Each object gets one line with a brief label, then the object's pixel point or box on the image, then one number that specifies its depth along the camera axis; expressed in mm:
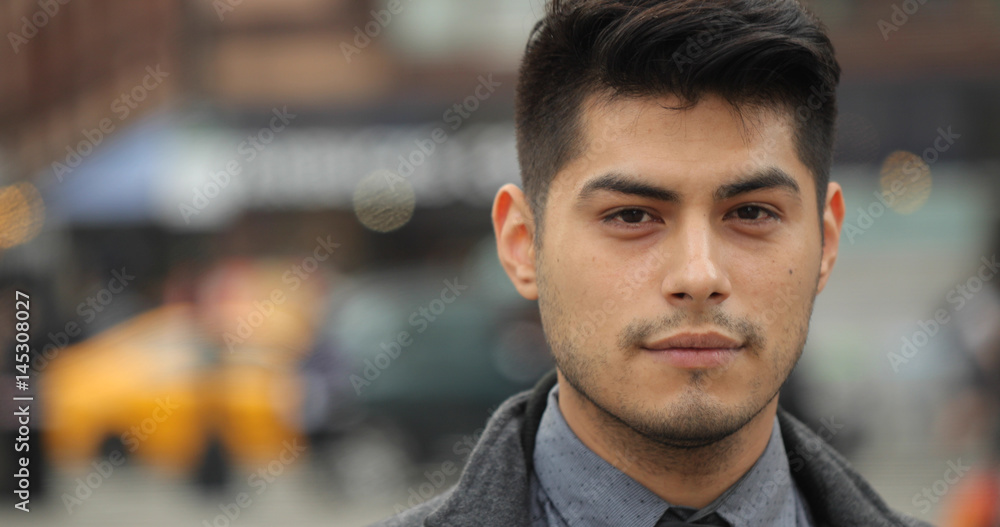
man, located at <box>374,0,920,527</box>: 1751
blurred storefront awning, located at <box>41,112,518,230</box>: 7679
